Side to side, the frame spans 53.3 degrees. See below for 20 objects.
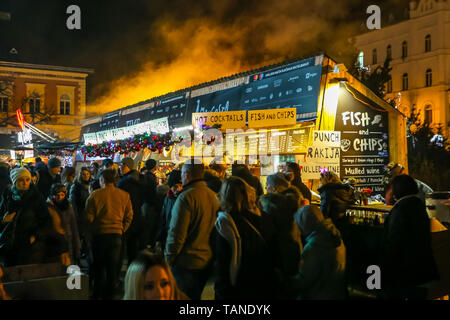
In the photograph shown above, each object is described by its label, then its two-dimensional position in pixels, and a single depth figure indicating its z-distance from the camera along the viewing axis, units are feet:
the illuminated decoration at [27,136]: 72.72
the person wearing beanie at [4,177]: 24.42
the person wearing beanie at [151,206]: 26.73
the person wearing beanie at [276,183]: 19.10
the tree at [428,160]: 75.51
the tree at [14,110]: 148.46
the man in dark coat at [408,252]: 14.17
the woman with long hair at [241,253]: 12.65
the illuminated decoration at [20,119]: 71.71
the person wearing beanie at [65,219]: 17.71
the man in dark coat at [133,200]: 24.44
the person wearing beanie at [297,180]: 25.71
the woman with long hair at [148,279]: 9.05
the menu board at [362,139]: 37.11
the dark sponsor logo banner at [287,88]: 34.86
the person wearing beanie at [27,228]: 16.48
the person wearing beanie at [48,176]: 29.04
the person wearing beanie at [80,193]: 26.07
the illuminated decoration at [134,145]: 37.30
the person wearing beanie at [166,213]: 21.83
